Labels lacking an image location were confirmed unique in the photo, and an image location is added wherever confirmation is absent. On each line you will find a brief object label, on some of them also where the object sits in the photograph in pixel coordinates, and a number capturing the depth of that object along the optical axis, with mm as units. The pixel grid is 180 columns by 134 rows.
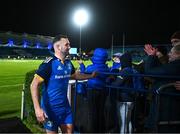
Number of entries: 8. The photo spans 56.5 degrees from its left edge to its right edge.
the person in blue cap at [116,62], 4199
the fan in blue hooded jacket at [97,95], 3096
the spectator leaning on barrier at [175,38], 2538
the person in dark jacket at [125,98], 2927
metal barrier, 2312
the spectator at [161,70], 2337
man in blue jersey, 2390
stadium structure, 35544
